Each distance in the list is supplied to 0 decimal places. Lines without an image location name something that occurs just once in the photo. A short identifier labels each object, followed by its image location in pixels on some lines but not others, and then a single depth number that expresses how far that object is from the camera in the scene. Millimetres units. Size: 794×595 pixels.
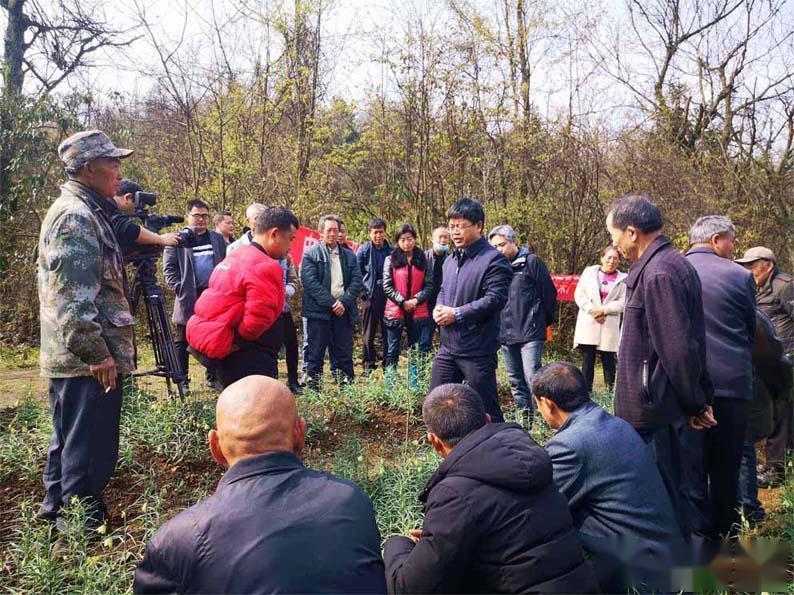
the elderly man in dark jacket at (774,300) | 5113
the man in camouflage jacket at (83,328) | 3162
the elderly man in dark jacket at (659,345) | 3229
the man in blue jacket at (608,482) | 2600
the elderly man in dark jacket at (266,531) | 1582
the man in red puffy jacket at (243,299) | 4000
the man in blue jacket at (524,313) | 6223
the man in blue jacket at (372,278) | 7863
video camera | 4805
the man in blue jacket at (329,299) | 6744
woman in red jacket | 7375
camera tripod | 5254
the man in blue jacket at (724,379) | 3830
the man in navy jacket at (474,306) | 4602
